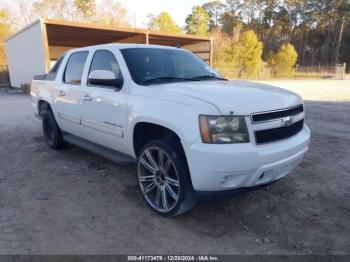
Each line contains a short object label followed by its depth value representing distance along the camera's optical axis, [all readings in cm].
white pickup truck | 274
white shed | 1738
